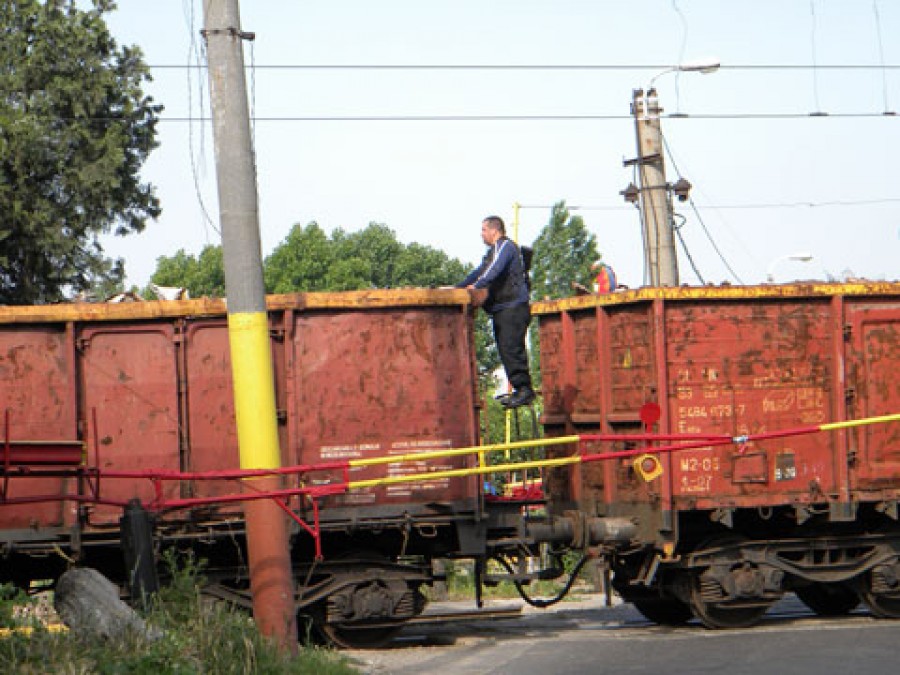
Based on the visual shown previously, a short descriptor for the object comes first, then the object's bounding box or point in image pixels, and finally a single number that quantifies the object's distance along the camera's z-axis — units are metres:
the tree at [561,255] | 87.38
